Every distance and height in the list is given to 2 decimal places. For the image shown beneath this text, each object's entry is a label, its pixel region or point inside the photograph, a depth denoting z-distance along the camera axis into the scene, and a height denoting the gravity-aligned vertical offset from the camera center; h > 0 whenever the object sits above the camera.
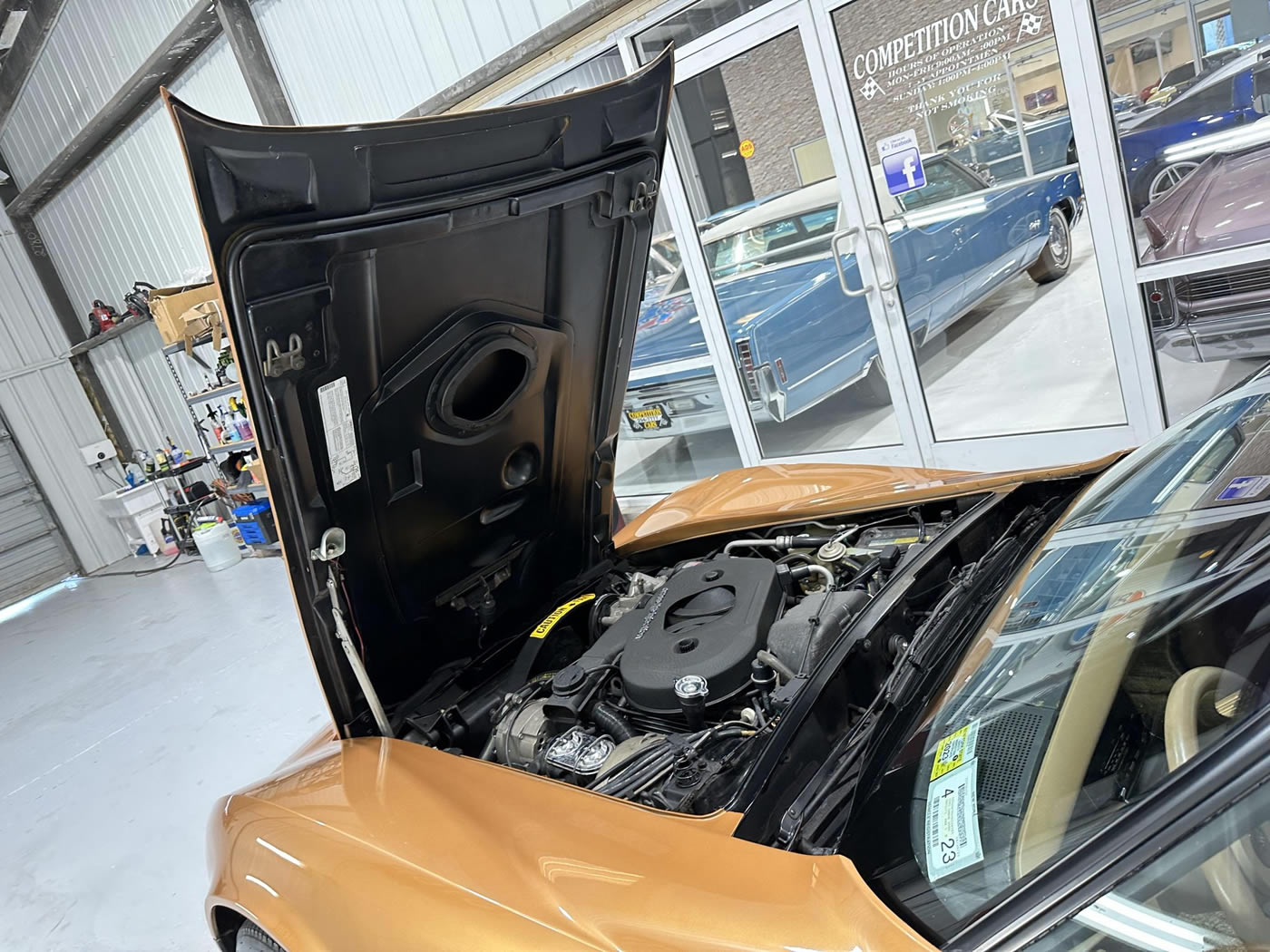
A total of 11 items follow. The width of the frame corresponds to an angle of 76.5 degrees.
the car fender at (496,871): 0.95 -0.75
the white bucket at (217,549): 6.99 -1.22
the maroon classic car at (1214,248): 2.70 -0.58
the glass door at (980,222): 3.14 -0.33
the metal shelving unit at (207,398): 6.69 +0.01
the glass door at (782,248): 3.69 -0.18
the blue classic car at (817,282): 3.59 -0.46
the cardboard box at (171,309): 6.01 +0.71
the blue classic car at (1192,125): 2.64 -0.17
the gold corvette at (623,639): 0.87 -0.69
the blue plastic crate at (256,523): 6.96 -1.11
